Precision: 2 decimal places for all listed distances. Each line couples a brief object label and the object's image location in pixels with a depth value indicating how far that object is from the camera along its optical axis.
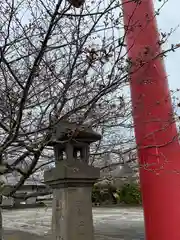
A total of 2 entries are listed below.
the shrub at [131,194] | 10.14
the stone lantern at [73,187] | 2.62
